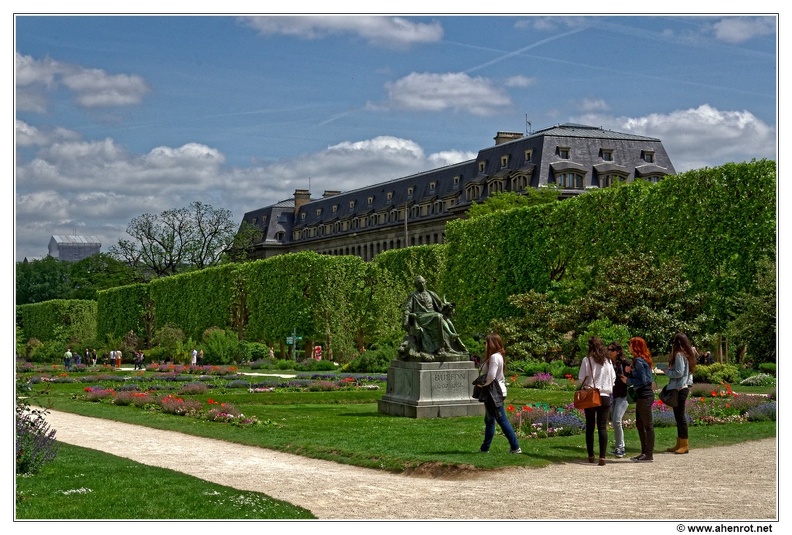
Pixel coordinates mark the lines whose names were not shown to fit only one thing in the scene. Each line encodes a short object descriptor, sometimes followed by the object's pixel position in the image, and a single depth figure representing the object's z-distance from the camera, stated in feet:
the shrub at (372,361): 162.09
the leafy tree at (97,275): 354.33
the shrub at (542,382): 107.24
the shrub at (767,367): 111.64
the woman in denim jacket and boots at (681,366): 50.88
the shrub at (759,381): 100.89
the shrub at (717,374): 103.30
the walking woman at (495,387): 51.34
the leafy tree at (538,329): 144.05
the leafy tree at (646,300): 129.49
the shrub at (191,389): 107.97
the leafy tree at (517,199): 259.60
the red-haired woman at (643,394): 50.29
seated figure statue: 76.48
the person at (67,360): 191.44
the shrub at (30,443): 45.73
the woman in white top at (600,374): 48.93
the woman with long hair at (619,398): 50.67
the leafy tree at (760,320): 108.27
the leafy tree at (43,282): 410.10
